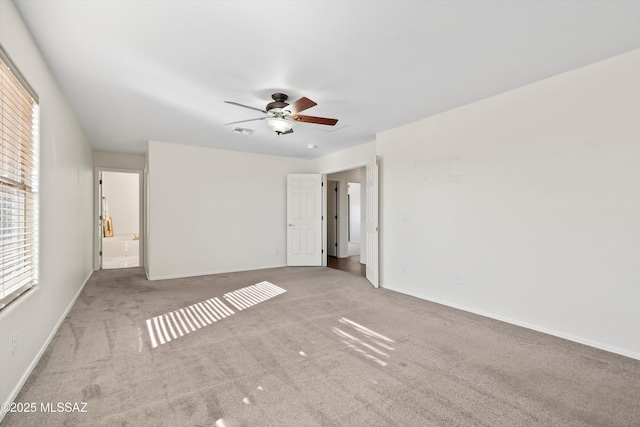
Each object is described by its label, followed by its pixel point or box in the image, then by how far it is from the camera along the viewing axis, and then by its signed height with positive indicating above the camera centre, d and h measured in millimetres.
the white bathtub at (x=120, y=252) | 7152 -1107
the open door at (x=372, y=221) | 4883 -117
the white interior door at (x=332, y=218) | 8367 -107
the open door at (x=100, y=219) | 6531 -94
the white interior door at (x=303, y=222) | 6816 -178
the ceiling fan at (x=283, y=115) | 3240 +1125
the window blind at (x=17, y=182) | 1888 +233
